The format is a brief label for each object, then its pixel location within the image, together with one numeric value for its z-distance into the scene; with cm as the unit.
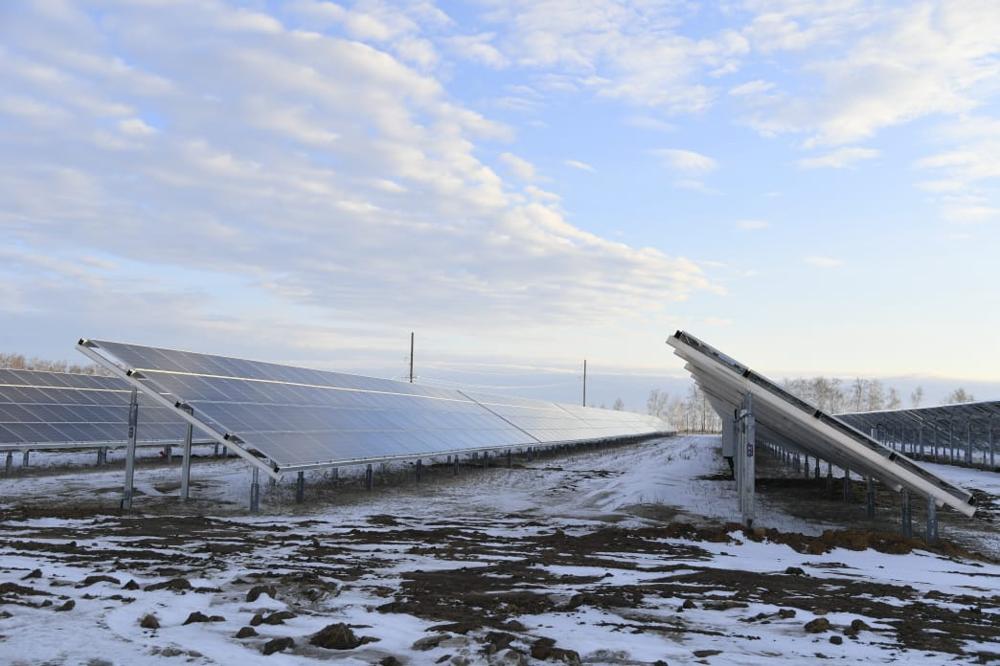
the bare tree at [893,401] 19088
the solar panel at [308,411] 1945
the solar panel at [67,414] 2855
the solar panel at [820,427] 1517
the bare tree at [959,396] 16788
